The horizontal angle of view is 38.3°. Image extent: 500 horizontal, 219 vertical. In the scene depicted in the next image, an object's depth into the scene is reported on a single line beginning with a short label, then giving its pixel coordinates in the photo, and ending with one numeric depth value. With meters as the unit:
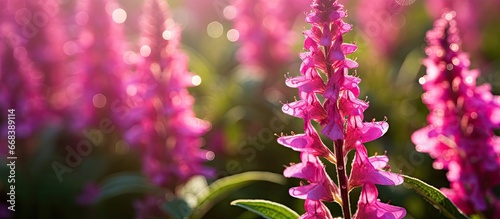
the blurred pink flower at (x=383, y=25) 5.84
